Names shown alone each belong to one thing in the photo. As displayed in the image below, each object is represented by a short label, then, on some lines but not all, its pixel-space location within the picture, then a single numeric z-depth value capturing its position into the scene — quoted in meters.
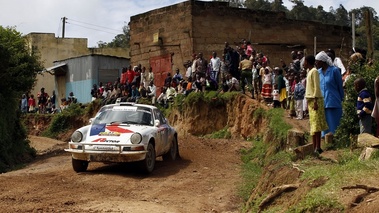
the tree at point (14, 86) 20.61
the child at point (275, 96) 18.60
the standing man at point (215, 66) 21.95
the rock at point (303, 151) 9.68
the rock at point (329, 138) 10.64
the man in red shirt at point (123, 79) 26.11
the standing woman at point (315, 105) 9.93
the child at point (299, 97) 16.44
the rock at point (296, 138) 11.31
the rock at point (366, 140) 8.48
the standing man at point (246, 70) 20.41
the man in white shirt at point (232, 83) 21.38
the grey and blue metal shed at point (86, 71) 38.16
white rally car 12.73
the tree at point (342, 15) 62.02
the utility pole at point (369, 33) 14.59
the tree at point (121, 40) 73.38
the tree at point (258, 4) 57.66
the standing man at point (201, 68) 22.28
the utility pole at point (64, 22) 62.63
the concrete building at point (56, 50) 45.56
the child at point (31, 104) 35.91
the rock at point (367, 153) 7.96
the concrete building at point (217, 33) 26.89
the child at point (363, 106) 9.70
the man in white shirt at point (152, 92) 25.39
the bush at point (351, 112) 10.49
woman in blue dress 10.61
